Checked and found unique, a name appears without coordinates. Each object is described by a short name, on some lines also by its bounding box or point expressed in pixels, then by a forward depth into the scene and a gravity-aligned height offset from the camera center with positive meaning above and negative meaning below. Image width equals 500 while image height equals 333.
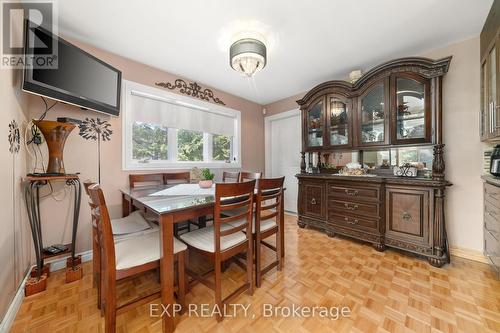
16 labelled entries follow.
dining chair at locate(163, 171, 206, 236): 2.62 -0.16
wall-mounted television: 1.56 +0.86
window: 2.54 +0.57
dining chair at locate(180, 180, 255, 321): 1.31 -0.55
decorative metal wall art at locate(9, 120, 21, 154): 1.43 +0.24
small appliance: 1.70 +0.03
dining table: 1.20 -0.30
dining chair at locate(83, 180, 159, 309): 1.42 -0.51
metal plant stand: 1.61 -0.62
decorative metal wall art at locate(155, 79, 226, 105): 2.85 +1.22
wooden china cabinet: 2.04 +0.22
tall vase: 1.71 +0.26
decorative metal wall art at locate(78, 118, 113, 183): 2.16 +0.43
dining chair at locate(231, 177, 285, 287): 1.63 -0.50
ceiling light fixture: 1.77 +1.03
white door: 3.89 +0.36
